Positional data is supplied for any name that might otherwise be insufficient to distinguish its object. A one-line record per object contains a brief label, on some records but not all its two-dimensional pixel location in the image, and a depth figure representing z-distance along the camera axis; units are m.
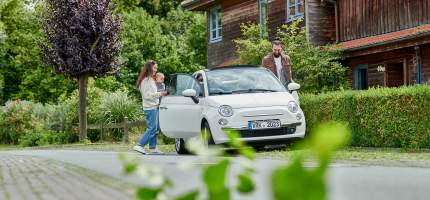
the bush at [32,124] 28.70
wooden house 23.31
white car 13.43
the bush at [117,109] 27.66
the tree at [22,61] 50.09
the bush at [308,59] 24.33
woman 15.56
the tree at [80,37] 28.31
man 16.30
